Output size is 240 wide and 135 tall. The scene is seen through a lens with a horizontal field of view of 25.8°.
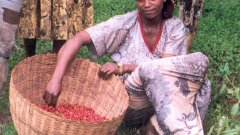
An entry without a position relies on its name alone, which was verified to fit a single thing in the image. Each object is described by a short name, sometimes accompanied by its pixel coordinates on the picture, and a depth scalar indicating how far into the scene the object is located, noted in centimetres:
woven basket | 300
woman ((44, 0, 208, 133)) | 361
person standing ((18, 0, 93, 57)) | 400
